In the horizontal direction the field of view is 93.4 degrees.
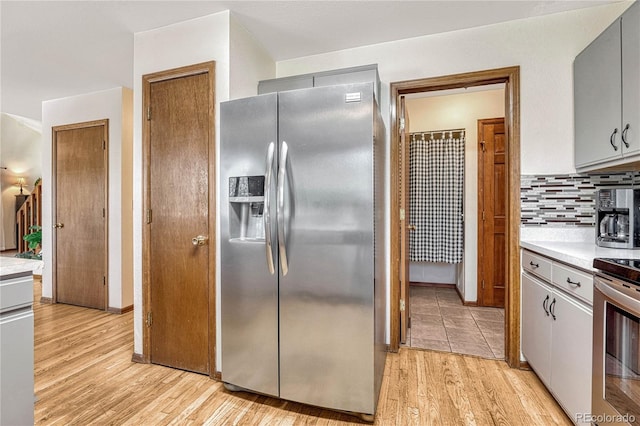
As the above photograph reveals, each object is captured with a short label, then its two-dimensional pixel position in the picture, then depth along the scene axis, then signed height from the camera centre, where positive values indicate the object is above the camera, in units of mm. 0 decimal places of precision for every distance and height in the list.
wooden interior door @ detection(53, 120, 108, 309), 3512 -34
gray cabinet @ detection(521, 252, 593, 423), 1424 -732
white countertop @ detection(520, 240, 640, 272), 1446 -236
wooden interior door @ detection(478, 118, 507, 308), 3492 -96
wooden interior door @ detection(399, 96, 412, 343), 2584 -152
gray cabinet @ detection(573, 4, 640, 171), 1552 +650
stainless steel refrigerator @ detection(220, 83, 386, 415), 1602 -230
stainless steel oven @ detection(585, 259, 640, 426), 1117 -557
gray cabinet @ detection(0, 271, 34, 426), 1062 -508
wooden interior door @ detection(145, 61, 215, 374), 2141 -69
